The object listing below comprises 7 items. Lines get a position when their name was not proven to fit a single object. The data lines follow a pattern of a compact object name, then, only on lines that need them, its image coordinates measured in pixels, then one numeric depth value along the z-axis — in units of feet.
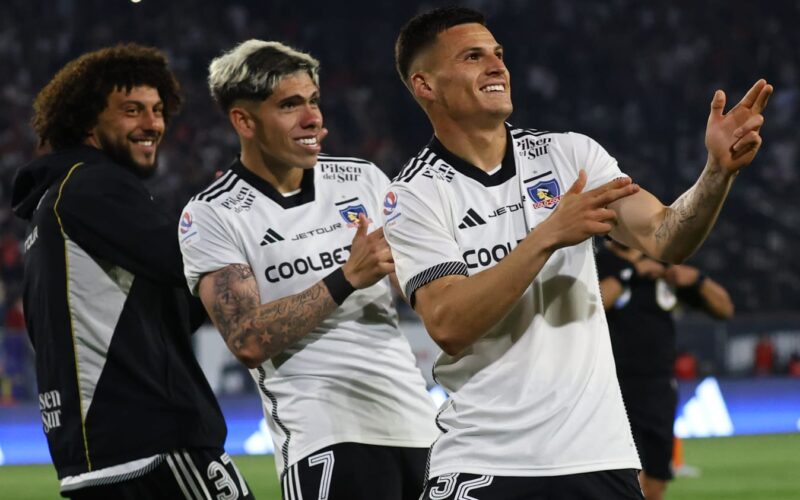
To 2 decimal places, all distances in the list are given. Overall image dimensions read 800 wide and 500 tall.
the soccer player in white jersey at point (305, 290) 26.89
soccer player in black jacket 27.04
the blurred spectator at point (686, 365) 102.47
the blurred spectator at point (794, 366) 105.40
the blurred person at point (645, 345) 57.06
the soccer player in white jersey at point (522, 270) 22.22
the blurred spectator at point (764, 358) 104.68
